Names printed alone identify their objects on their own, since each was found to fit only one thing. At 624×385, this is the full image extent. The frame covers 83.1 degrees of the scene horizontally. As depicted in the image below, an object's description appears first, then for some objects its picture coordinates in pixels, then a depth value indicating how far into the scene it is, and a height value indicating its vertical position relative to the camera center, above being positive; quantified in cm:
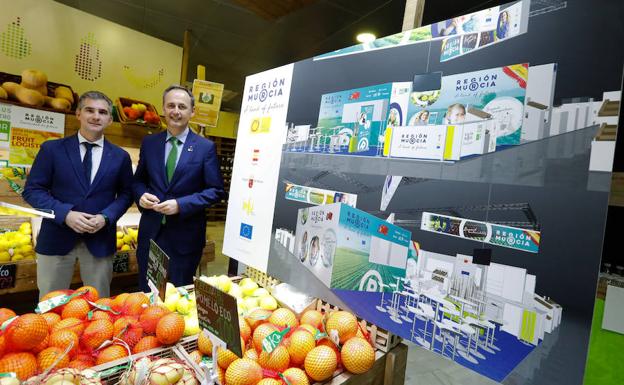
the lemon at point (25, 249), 289 -80
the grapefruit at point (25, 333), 104 -54
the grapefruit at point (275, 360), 112 -57
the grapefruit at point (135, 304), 141 -56
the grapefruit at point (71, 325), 122 -59
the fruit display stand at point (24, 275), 275 -98
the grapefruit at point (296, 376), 106 -58
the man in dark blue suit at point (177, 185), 209 -9
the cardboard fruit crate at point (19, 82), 314 +63
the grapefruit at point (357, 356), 115 -54
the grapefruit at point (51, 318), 126 -60
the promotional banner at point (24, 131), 318 +20
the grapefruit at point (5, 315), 121 -58
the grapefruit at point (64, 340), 112 -59
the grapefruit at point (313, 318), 136 -52
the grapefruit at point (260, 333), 122 -54
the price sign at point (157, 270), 132 -40
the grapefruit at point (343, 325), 124 -48
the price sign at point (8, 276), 269 -97
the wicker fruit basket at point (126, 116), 340 +46
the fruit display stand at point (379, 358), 118 -61
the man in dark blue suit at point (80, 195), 215 -23
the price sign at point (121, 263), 320 -91
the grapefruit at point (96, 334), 119 -59
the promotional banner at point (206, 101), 319 +66
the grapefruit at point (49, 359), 103 -60
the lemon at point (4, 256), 277 -84
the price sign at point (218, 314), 97 -40
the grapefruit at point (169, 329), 122 -56
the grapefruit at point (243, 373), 104 -58
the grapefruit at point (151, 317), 129 -56
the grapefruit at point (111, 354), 112 -62
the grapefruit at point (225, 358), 114 -58
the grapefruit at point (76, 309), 133 -57
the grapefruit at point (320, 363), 110 -55
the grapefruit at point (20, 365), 97 -60
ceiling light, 508 +227
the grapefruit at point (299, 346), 117 -54
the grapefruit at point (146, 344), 121 -61
